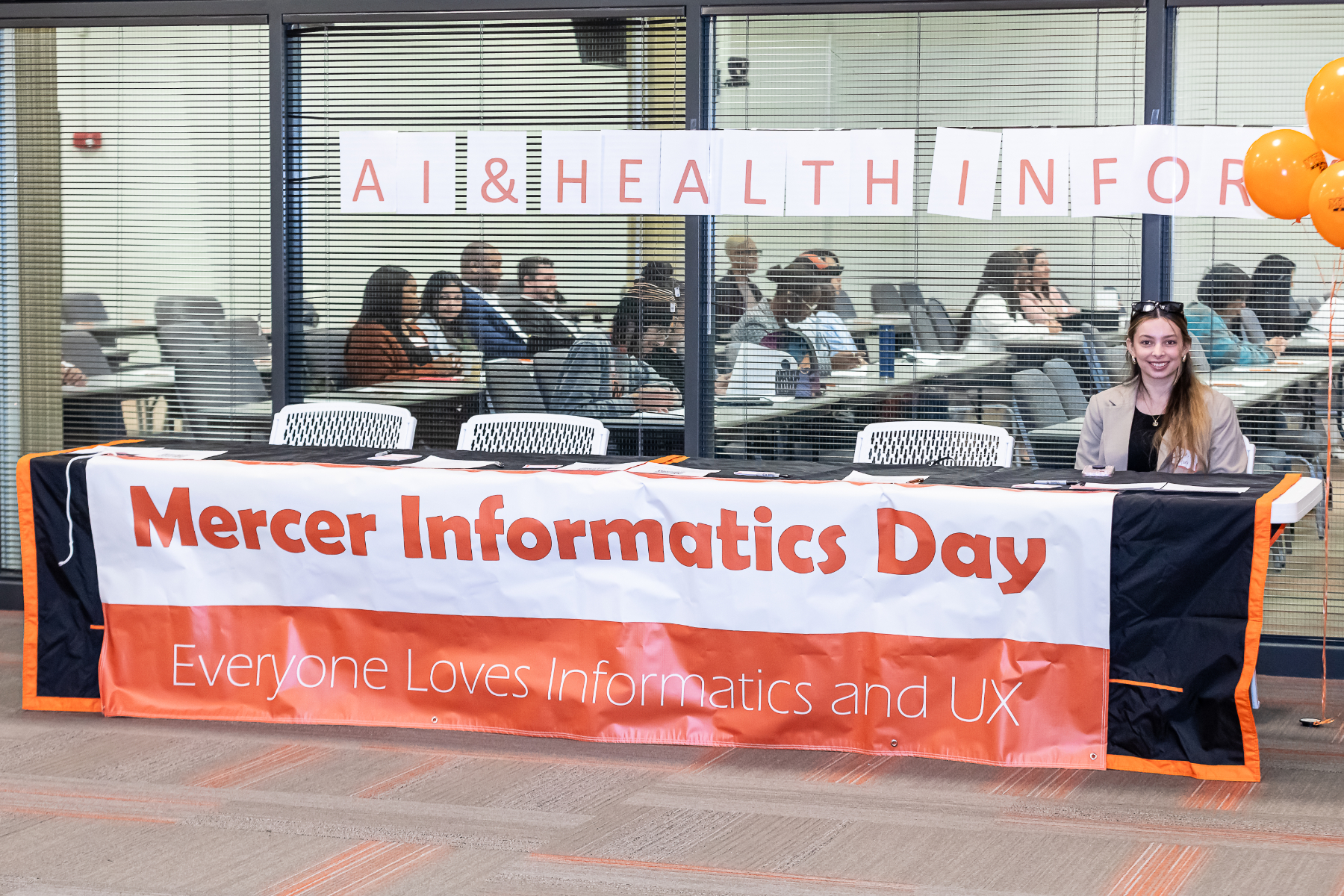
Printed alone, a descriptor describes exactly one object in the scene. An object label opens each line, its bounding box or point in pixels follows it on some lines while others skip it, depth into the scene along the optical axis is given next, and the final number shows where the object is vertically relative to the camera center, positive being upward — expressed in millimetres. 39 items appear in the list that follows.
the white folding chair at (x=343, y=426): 10500 -701
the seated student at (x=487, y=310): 11367 -296
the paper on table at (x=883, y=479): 7957 -675
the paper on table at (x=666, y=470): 8352 -685
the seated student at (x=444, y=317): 11445 -329
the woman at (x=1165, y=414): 8812 -539
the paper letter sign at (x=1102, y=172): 10227 +239
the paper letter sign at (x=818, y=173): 10734 +238
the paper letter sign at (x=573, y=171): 11055 +245
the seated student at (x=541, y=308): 11289 -284
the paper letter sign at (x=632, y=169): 10984 +254
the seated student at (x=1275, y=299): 10125 -205
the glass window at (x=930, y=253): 10414 -58
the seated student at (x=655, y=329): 11133 -361
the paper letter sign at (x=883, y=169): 10617 +249
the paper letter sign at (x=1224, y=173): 10055 +231
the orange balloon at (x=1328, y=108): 7812 +361
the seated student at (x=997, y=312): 10609 -272
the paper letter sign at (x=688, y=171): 10914 +245
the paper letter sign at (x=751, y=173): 10828 +237
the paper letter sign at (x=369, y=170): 11375 +250
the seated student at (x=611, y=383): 11219 -573
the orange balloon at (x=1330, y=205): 7824 +98
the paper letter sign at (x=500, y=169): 11195 +256
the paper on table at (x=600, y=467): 8484 -687
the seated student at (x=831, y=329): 10891 -345
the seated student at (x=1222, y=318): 10195 -277
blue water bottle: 10836 -422
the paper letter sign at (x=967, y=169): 10477 +247
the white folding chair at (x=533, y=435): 10242 -712
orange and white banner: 7617 -1040
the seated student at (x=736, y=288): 11016 -198
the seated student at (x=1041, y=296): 10547 -212
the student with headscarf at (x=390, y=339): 11531 -420
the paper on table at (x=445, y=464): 8617 -693
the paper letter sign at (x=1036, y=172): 10359 +240
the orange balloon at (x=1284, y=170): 8344 +201
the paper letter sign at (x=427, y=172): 11297 +242
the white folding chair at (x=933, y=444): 9570 -690
